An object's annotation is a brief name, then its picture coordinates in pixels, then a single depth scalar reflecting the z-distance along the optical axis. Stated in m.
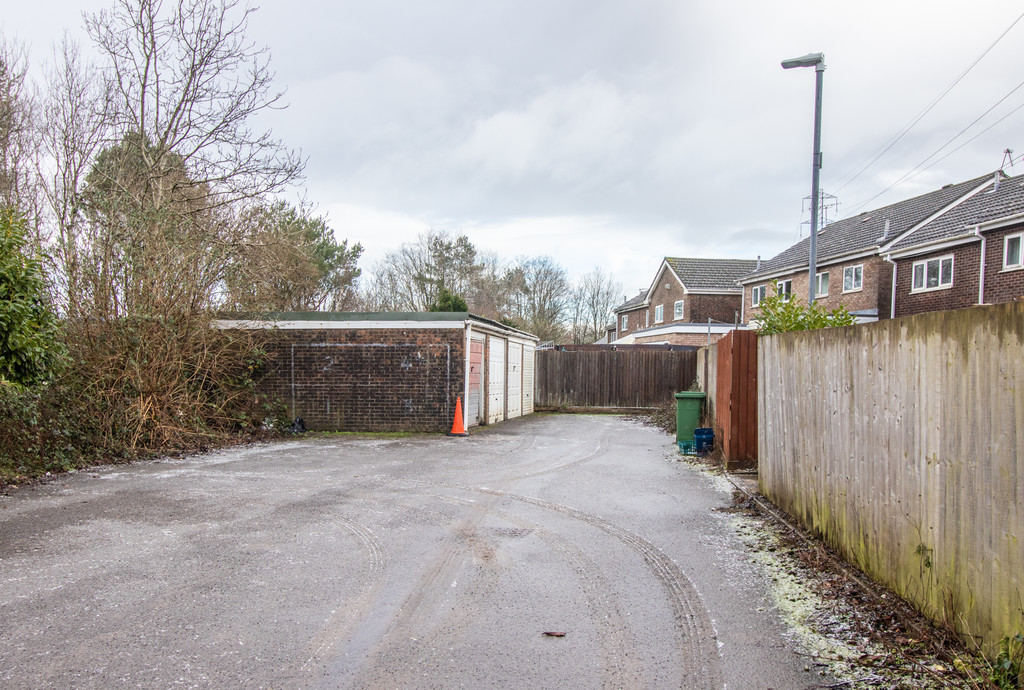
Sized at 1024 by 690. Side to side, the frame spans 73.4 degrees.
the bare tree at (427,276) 43.22
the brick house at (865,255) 24.92
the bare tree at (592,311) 55.47
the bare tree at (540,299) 47.66
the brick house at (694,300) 36.19
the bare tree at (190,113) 17.69
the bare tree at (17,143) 15.02
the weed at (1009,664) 3.05
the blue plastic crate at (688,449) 12.91
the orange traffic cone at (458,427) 15.77
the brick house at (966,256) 19.72
